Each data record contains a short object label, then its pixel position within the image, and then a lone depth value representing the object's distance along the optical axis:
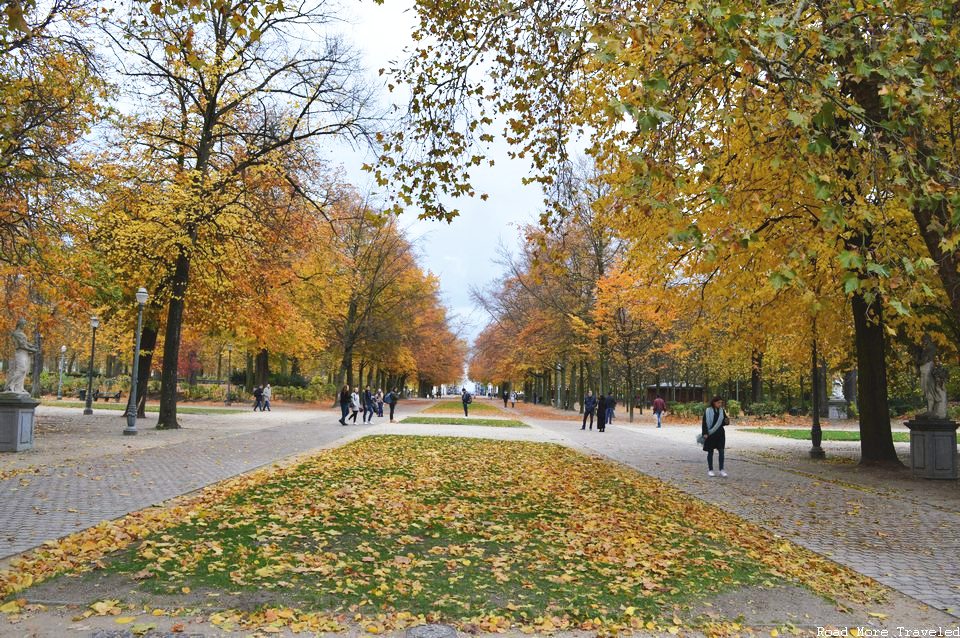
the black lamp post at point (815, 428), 17.20
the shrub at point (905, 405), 42.34
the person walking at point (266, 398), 35.28
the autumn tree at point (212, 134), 16.48
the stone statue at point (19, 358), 14.76
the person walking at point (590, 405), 28.55
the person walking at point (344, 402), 25.81
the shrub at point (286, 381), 50.64
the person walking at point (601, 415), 27.27
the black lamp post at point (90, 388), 26.33
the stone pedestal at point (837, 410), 39.81
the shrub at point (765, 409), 41.56
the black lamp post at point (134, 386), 17.97
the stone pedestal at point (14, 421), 13.28
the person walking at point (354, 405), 27.30
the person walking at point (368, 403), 28.93
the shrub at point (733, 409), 40.97
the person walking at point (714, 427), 12.53
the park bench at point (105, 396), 40.56
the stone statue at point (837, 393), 41.11
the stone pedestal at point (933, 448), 12.79
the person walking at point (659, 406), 32.69
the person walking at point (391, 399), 30.89
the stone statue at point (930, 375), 14.94
